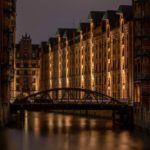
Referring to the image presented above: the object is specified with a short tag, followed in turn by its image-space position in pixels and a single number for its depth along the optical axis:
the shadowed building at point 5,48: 76.56
